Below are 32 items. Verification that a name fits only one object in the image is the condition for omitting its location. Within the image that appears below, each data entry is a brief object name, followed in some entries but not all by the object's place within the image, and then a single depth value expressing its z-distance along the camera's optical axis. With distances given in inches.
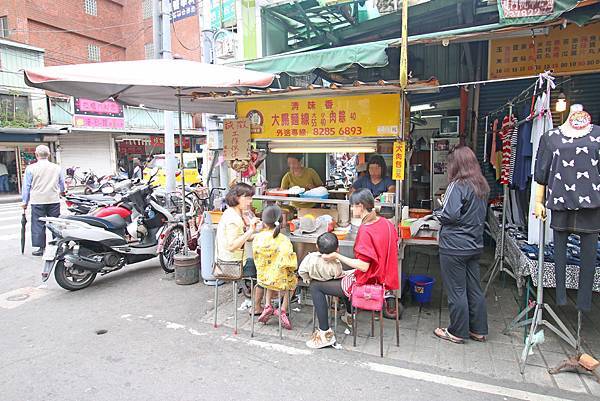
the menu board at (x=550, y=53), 194.2
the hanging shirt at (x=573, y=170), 125.0
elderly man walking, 267.1
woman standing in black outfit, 146.9
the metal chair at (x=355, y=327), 150.3
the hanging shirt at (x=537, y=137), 143.5
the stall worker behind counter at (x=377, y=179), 218.2
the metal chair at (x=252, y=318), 159.8
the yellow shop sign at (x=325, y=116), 179.2
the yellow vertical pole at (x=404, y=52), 156.8
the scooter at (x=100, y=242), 206.1
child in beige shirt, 143.9
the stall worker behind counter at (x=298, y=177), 237.3
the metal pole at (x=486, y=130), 263.8
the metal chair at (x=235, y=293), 166.1
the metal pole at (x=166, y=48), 343.6
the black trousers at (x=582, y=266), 129.2
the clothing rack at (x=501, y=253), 186.9
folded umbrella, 276.4
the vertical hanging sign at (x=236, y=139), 208.7
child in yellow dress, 157.5
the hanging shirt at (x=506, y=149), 196.1
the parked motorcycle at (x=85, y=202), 282.0
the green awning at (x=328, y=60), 181.3
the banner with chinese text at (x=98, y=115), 792.9
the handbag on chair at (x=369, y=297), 139.3
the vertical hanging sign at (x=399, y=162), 168.7
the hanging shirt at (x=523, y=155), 169.2
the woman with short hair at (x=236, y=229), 165.3
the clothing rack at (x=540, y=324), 134.0
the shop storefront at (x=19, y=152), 696.4
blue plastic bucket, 187.0
